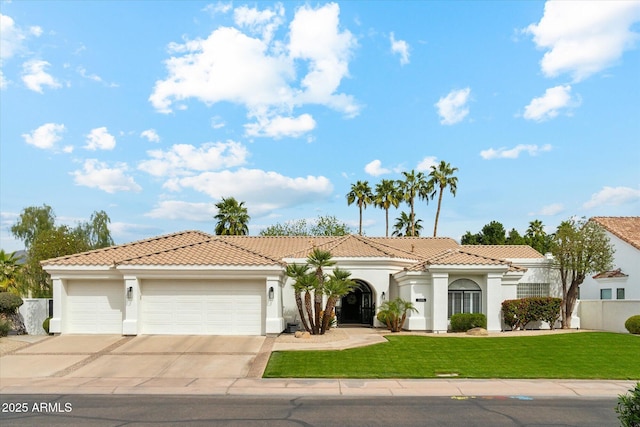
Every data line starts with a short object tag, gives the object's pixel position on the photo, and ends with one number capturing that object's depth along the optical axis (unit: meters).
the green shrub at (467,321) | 25.80
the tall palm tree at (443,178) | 58.47
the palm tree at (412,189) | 61.50
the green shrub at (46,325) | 24.68
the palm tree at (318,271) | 23.69
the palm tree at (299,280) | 22.92
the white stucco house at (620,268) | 32.50
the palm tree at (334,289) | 23.36
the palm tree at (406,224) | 65.38
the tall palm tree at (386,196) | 62.75
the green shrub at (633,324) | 25.00
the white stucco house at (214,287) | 23.70
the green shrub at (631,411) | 6.66
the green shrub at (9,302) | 25.17
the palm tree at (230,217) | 51.66
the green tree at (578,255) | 29.22
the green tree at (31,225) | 52.59
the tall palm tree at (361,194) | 63.84
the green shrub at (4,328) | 23.88
